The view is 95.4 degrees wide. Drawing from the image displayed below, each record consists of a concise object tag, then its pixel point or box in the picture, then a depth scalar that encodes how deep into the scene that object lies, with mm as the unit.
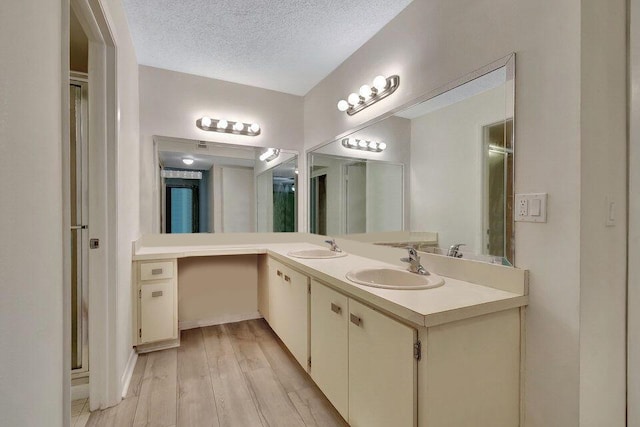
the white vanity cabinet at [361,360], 1041
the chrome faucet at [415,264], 1520
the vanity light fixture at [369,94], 1889
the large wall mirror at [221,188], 2668
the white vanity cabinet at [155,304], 2164
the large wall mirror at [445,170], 1265
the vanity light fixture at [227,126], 2752
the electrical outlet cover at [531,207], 1109
